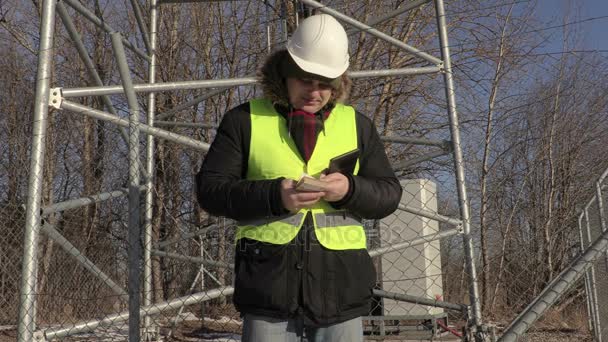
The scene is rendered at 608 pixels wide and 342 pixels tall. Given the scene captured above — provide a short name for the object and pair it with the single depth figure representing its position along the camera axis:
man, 2.03
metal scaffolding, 3.60
